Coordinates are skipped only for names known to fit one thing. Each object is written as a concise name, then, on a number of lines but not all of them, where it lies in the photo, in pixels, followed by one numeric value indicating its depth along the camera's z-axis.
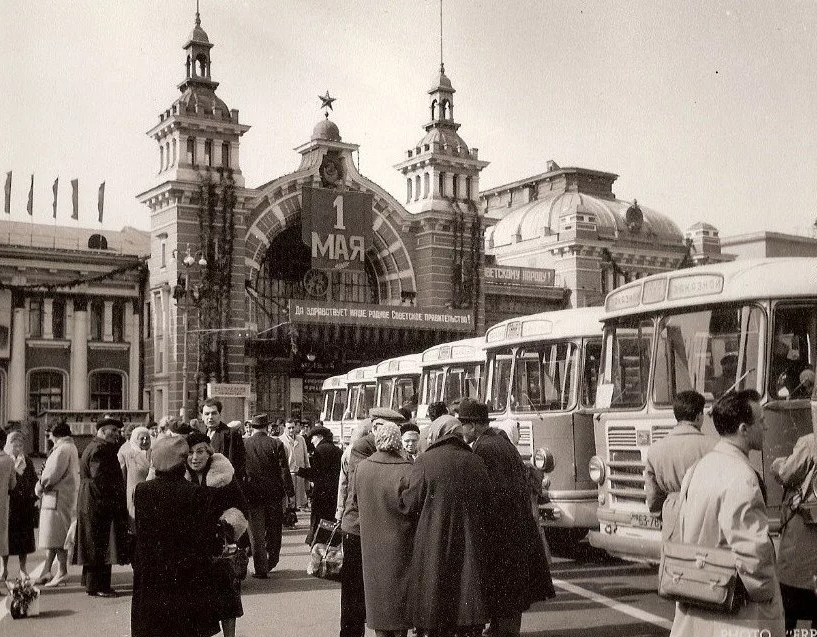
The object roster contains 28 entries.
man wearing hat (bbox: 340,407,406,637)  7.63
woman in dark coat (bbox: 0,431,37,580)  11.95
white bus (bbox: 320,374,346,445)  29.94
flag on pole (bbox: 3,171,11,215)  47.03
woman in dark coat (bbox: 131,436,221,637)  6.28
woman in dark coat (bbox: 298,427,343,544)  10.66
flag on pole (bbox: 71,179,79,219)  50.12
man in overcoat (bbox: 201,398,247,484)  11.82
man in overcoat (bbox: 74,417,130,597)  11.15
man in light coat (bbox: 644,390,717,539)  7.86
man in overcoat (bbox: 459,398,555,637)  6.84
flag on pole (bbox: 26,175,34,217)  47.74
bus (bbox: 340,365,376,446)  26.91
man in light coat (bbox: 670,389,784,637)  4.57
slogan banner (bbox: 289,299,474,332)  41.41
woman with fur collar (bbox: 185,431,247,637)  6.60
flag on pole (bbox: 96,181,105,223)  51.25
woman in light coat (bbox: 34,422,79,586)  12.36
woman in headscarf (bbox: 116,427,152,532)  12.58
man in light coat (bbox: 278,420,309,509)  21.66
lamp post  31.53
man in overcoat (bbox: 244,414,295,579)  12.28
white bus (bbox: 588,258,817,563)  8.95
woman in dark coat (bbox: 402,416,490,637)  6.31
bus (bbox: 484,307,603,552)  12.91
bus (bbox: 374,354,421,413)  23.30
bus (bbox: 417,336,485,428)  18.61
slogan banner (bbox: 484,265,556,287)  52.72
